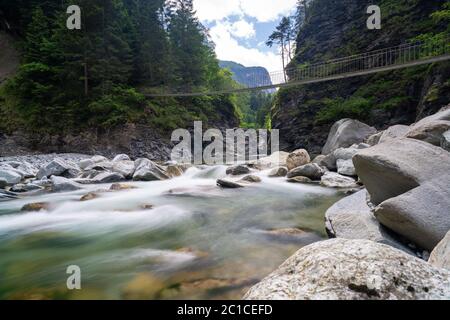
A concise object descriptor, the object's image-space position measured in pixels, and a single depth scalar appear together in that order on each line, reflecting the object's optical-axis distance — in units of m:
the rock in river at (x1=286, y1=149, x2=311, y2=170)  10.11
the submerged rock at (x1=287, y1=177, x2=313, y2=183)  8.45
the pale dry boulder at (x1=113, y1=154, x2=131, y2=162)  14.03
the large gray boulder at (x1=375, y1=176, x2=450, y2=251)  2.51
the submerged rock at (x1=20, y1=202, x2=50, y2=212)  5.57
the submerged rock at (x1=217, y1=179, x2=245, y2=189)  8.26
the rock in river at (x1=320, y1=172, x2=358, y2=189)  7.37
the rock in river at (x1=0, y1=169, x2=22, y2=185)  8.74
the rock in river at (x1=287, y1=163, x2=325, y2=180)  8.70
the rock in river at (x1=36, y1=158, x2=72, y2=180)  9.66
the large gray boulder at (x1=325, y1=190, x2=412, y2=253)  2.83
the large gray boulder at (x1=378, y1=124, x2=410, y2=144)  6.87
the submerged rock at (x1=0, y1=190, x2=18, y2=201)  6.76
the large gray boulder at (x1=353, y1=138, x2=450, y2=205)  3.00
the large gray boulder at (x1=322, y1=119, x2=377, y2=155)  12.13
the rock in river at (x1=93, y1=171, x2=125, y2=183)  9.48
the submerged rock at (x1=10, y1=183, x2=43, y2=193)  7.72
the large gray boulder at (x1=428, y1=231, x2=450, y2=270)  1.83
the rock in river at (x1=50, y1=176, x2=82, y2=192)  7.68
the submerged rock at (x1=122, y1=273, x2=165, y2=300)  2.57
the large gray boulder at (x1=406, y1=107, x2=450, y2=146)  4.50
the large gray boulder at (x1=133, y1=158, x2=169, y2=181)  9.68
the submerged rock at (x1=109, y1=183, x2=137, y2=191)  7.92
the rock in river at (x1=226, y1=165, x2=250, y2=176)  10.62
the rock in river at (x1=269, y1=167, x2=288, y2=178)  9.88
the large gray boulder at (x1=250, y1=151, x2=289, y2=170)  11.98
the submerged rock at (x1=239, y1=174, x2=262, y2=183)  8.99
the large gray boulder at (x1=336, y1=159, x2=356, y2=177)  8.04
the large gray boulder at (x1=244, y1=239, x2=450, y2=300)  1.36
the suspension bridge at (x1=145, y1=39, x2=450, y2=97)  11.58
